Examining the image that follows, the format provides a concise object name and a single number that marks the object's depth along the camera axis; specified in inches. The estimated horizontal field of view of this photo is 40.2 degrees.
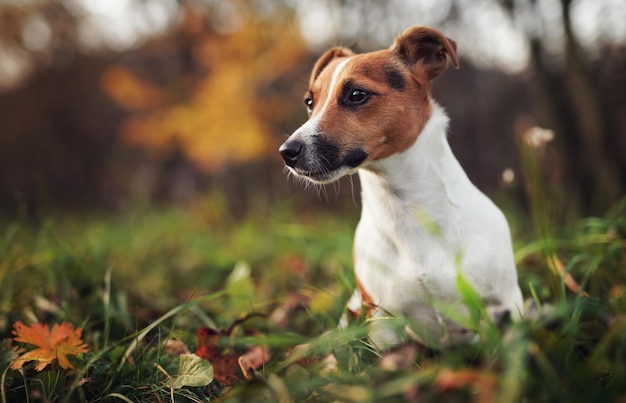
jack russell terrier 32.0
